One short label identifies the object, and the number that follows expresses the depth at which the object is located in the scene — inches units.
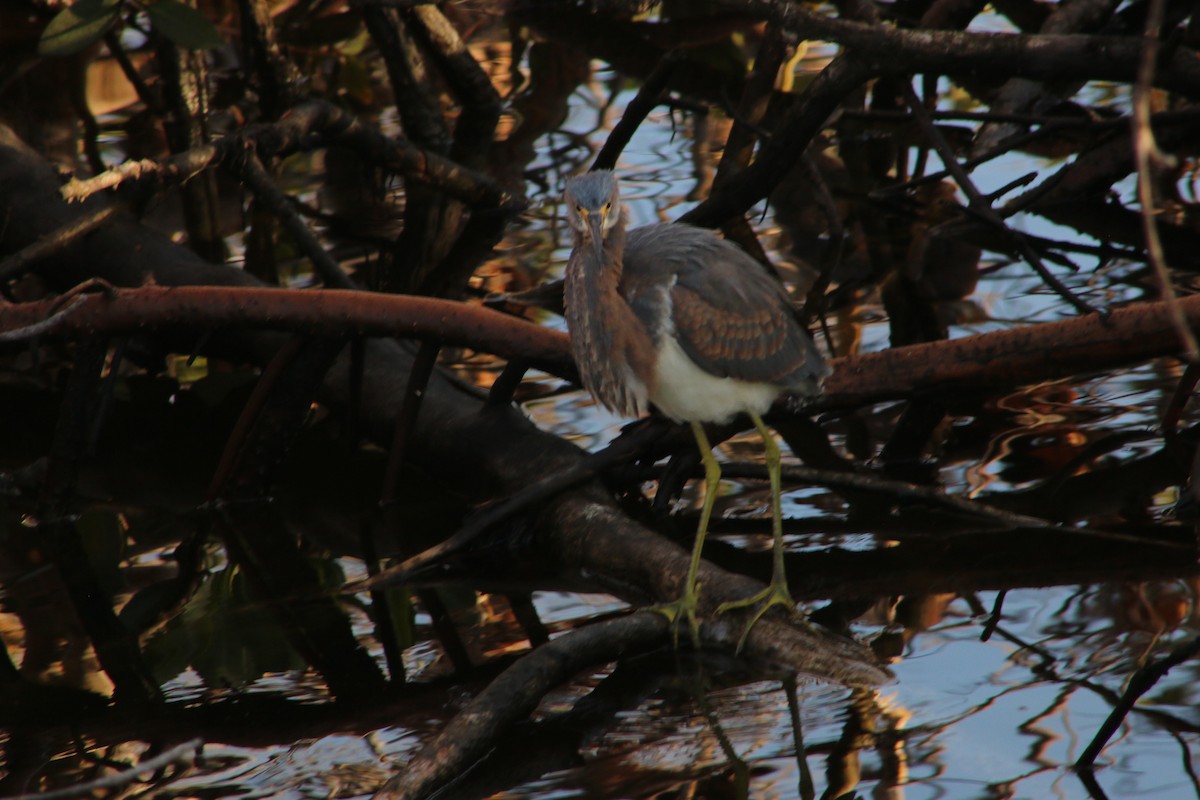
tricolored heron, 302.8
